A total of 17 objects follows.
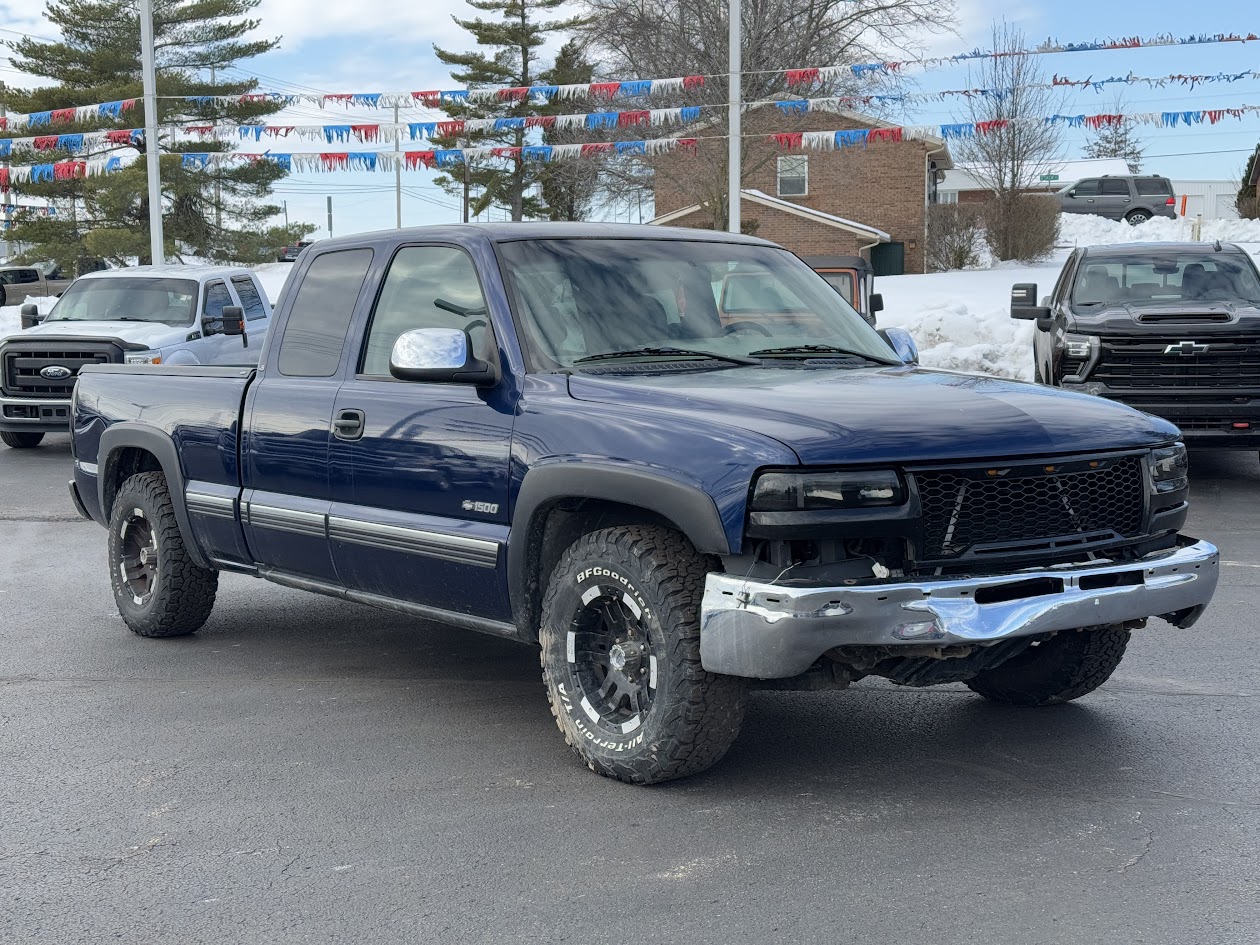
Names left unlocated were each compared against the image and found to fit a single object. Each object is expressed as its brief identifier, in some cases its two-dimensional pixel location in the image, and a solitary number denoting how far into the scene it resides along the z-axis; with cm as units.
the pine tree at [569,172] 4749
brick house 4500
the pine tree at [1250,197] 5106
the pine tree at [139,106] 4988
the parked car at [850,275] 1688
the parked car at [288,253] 4766
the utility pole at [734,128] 2347
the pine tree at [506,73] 6002
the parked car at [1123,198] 4888
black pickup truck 1211
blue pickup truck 444
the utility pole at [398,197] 7681
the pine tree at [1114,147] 8406
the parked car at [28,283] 4538
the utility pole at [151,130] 2919
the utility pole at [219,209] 5360
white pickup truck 1574
